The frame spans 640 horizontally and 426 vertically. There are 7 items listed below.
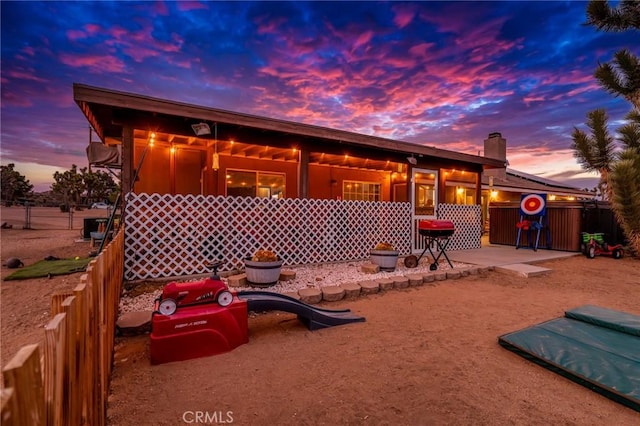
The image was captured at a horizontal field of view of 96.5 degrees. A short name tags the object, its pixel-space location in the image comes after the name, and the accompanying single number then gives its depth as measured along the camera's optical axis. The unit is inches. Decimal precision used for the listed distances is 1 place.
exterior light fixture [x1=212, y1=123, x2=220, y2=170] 243.8
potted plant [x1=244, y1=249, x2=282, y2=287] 189.3
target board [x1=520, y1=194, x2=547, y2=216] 390.9
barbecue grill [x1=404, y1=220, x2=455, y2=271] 248.8
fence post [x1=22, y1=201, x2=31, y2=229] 613.7
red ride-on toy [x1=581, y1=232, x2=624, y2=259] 365.1
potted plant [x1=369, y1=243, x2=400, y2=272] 245.2
